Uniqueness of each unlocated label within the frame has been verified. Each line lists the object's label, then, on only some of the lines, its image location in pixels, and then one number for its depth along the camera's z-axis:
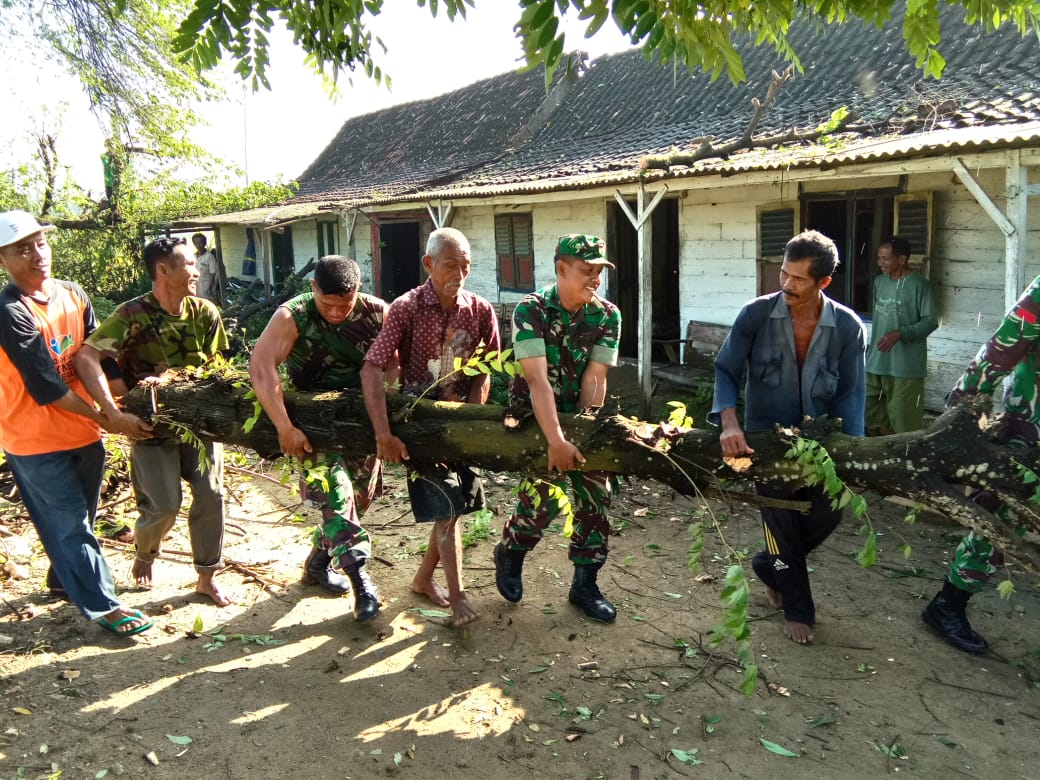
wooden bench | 9.60
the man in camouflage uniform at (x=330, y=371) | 3.55
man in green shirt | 6.43
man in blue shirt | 3.69
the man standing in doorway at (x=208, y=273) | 18.69
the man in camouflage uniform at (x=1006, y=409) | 3.46
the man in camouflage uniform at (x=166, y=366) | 3.84
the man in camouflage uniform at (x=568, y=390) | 3.35
